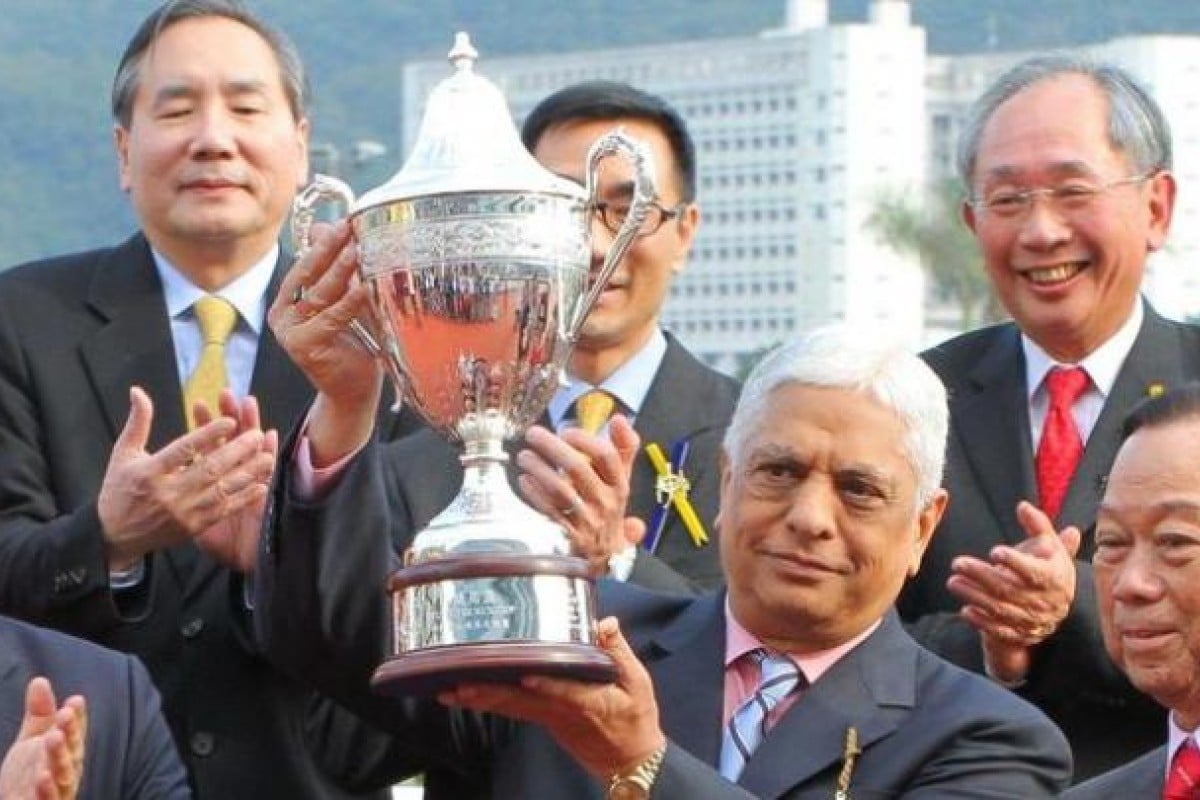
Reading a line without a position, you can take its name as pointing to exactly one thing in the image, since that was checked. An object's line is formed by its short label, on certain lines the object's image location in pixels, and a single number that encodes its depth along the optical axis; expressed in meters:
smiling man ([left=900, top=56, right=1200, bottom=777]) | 13.49
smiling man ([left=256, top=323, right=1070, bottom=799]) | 11.40
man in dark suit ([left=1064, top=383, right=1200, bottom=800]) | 11.17
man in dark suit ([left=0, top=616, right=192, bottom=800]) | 11.37
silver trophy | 10.44
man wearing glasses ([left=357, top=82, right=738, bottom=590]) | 13.05
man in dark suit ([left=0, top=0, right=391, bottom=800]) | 12.69
